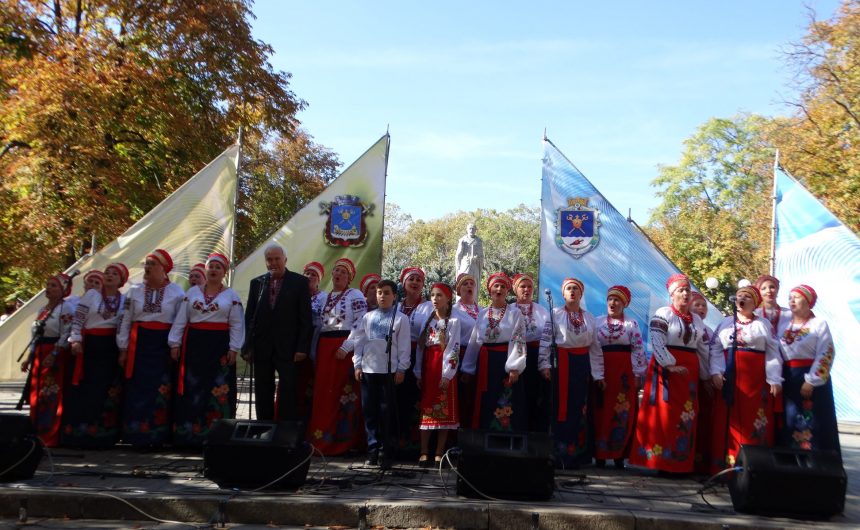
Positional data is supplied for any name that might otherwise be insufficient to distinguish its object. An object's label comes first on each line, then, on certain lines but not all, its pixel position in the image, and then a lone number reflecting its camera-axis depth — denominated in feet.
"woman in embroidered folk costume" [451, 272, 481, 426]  24.21
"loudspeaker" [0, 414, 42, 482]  18.92
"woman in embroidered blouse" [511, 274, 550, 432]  23.70
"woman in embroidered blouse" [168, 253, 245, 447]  24.64
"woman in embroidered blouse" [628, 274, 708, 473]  22.34
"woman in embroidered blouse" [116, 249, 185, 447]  24.67
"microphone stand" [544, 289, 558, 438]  21.98
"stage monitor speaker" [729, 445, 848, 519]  16.94
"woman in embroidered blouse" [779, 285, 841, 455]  20.53
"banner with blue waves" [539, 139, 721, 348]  33.09
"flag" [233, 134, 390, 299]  36.47
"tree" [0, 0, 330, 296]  47.24
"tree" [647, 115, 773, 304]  113.60
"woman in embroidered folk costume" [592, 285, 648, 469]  24.04
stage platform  16.78
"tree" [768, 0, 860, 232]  65.98
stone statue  48.19
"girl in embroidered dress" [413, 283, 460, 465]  22.56
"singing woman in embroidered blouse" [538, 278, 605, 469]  23.52
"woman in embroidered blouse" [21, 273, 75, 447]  25.13
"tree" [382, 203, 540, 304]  188.76
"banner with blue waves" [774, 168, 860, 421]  34.30
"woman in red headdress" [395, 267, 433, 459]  24.20
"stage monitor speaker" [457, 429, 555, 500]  17.83
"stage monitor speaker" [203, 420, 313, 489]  18.38
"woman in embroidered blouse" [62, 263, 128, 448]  24.86
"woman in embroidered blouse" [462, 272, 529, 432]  22.84
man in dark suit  23.86
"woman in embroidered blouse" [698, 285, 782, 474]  21.40
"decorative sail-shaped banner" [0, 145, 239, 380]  34.91
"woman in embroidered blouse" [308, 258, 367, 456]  24.73
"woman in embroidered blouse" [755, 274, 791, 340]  21.84
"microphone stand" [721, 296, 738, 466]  21.65
